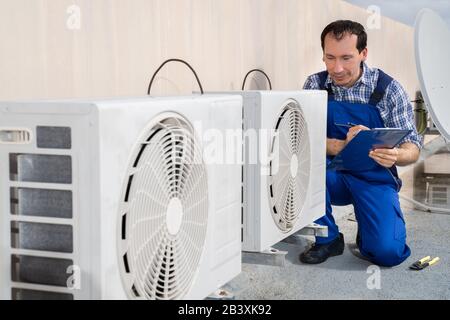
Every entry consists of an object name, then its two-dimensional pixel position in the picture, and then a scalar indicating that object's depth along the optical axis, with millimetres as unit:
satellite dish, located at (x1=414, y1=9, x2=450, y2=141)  3398
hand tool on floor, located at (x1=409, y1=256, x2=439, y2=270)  3102
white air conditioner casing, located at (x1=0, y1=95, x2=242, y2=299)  1265
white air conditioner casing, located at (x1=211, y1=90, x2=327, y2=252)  2066
